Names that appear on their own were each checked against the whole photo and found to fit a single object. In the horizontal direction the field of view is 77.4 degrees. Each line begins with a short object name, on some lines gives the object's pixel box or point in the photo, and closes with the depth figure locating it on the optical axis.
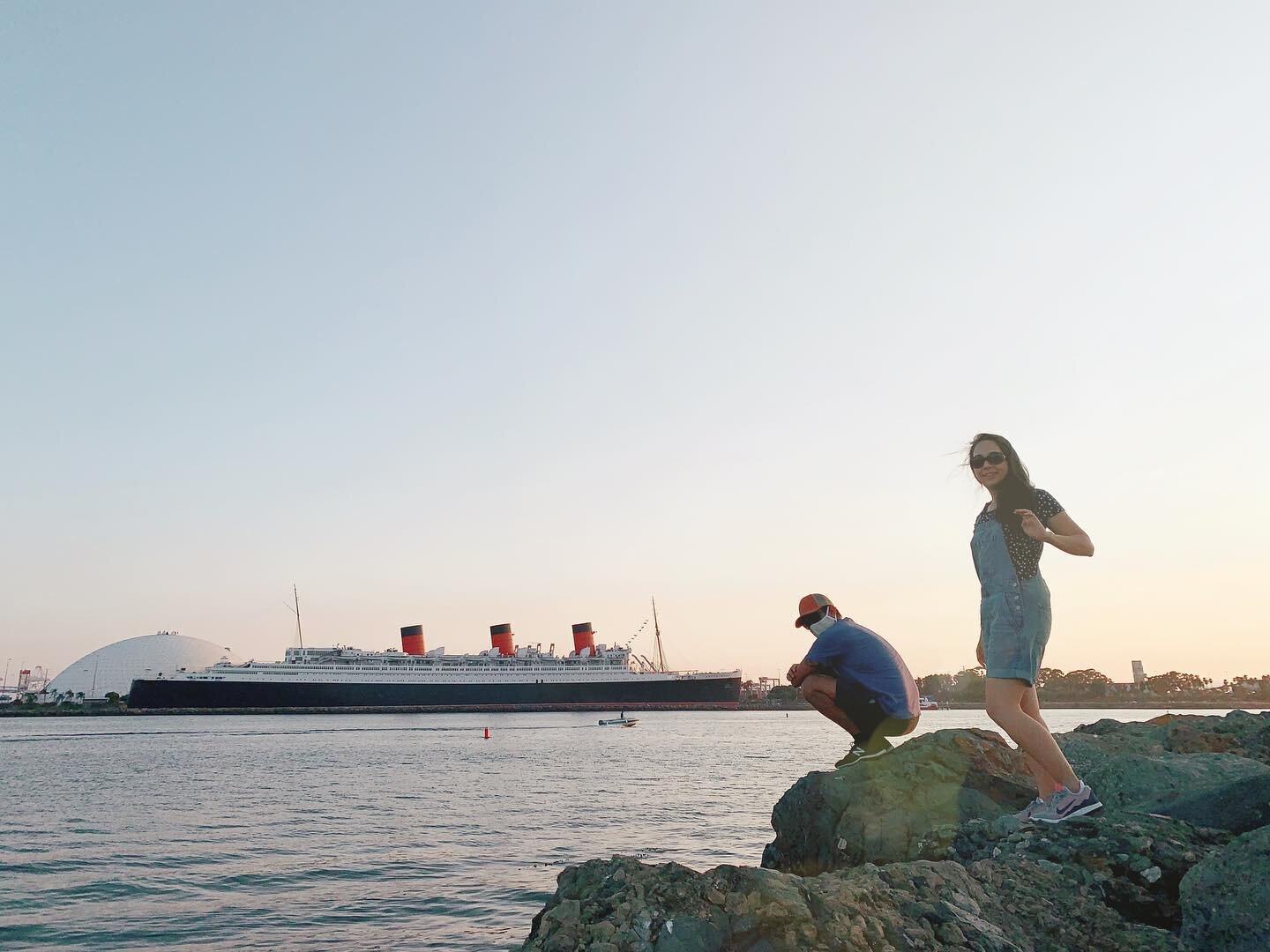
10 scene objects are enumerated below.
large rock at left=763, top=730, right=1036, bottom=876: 4.75
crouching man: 4.94
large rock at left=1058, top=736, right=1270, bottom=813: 4.29
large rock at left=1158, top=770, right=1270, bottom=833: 3.37
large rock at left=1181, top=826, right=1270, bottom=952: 2.33
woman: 3.68
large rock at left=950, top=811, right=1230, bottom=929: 2.89
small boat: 51.53
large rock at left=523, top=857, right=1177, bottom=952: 2.42
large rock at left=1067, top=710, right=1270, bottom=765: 5.86
